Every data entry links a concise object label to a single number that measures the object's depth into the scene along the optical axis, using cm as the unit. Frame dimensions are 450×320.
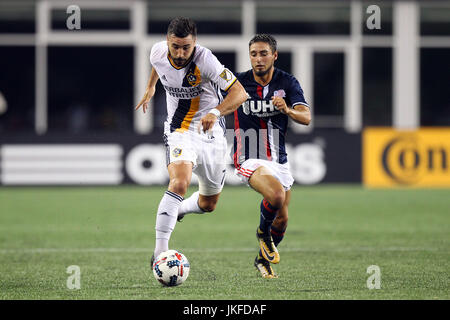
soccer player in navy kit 1427
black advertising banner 3278
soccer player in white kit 1330
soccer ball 1240
